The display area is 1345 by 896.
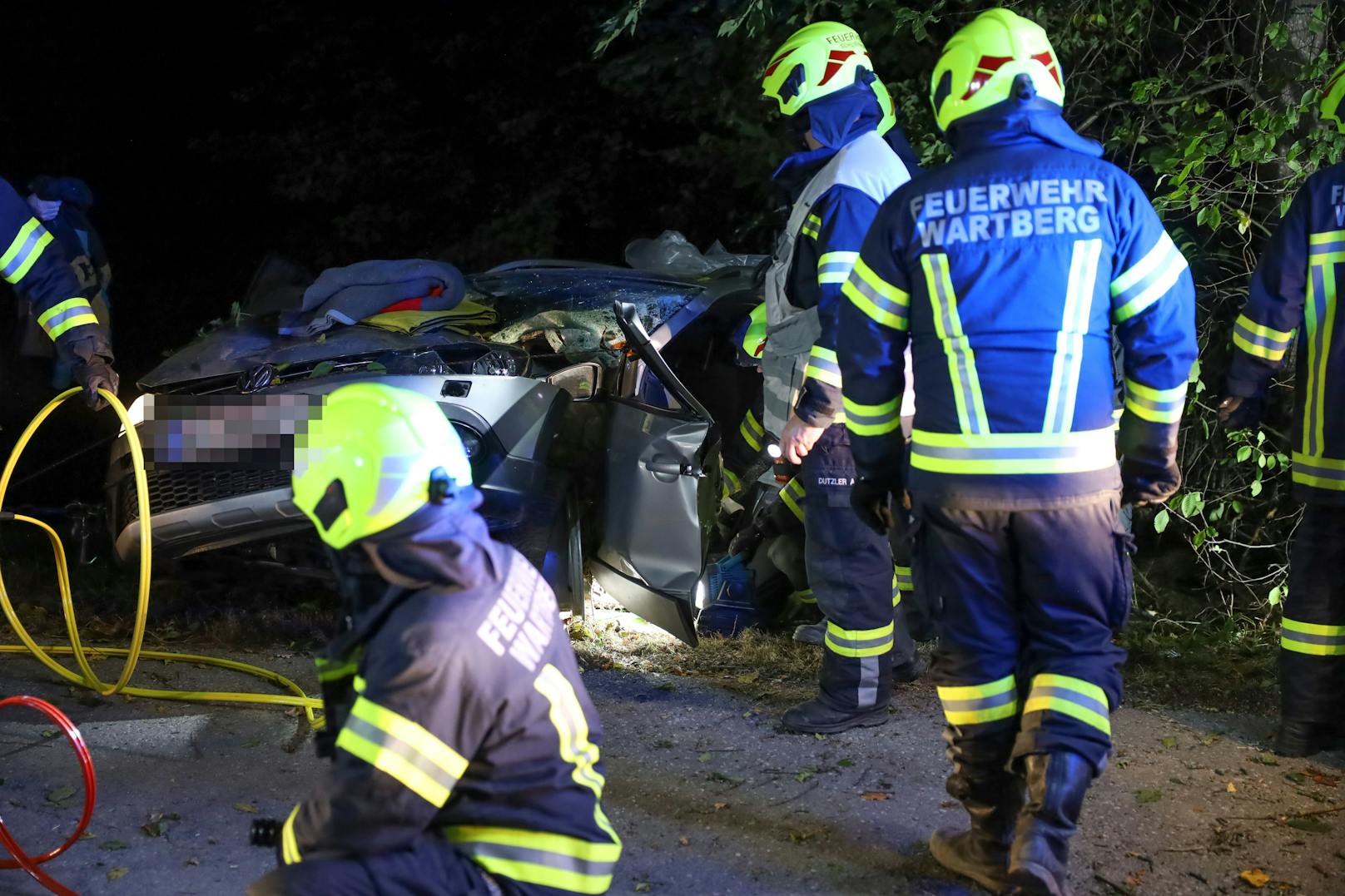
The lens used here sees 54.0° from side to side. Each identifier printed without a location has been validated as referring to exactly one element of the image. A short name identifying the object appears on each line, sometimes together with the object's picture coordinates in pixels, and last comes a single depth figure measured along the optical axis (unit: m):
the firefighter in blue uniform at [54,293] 4.86
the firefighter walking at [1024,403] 3.03
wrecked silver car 4.84
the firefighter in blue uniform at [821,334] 4.21
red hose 3.13
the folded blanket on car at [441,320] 5.36
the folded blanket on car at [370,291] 5.33
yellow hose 4.40
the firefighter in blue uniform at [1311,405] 3.88
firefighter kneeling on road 2.14
